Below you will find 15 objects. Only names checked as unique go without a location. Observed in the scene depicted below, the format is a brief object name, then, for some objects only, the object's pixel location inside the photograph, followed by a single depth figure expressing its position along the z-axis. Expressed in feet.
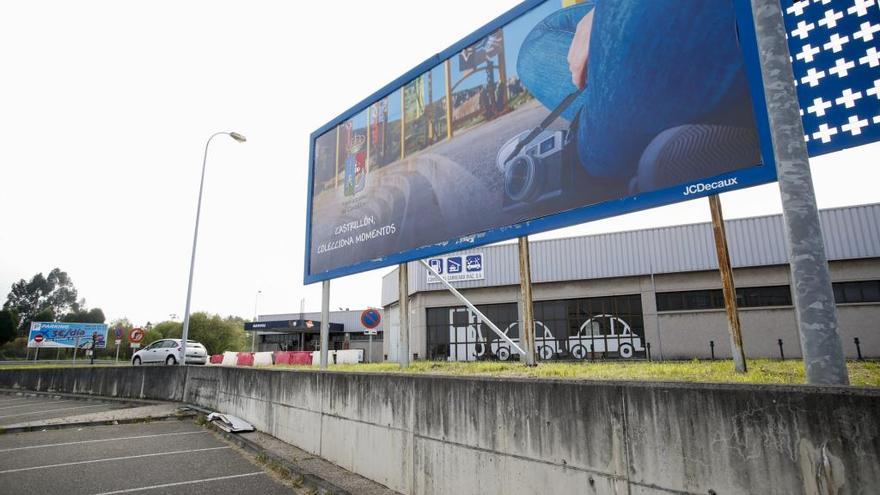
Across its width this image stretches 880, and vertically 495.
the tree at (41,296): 479.00
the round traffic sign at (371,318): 50.01
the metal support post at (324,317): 39.73
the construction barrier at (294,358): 80.27
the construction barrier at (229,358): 94.72
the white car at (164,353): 87.92
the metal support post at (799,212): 9.94
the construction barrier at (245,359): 84.64
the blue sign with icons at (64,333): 173.68
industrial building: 68.23
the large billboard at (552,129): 18.90
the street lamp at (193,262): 64.08
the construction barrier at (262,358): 85.96
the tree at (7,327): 223.92
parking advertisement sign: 91.50
